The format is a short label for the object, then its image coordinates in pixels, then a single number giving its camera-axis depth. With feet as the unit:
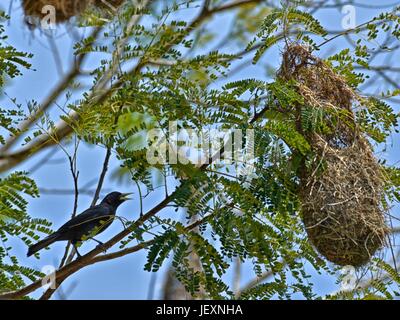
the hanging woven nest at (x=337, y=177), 33.50
